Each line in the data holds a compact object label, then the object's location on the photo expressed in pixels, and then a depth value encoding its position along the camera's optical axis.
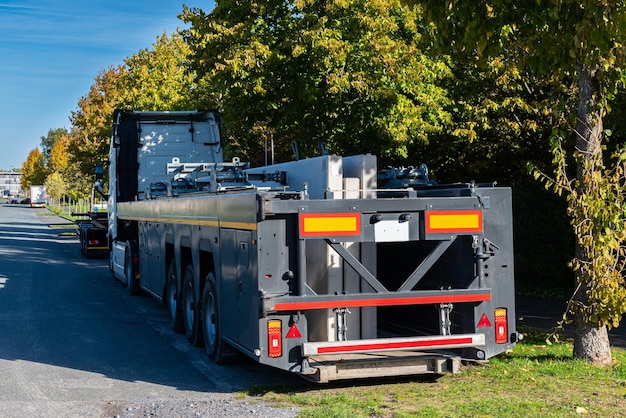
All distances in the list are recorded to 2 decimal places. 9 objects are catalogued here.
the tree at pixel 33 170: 123.15
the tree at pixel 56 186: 89.44
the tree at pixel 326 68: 15.20
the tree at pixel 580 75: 8.59
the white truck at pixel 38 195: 126.75
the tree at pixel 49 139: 168.05
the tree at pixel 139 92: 31.22
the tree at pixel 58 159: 85.81
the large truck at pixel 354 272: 7.53
